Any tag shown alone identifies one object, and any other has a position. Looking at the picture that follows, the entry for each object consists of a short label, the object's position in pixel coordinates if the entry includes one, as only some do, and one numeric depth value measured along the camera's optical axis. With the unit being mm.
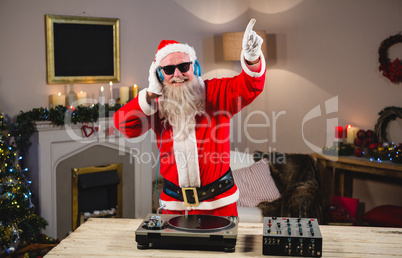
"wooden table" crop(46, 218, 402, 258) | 1705
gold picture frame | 4242
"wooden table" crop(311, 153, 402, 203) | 3982
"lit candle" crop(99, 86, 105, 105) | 4435
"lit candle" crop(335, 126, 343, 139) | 4664
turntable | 1702
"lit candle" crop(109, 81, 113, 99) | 4525
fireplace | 4082
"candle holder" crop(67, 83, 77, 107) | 4297
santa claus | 2199
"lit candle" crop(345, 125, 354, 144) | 4539
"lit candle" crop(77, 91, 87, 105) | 4340
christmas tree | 3479
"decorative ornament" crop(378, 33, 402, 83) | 4234
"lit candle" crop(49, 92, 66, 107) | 4195
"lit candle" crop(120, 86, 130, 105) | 4562
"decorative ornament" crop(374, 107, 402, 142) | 4312
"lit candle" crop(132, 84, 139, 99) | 4613
